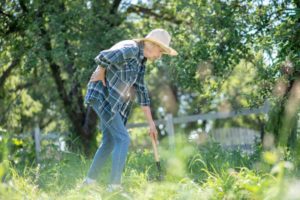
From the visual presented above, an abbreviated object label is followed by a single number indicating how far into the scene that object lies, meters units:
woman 6.73
